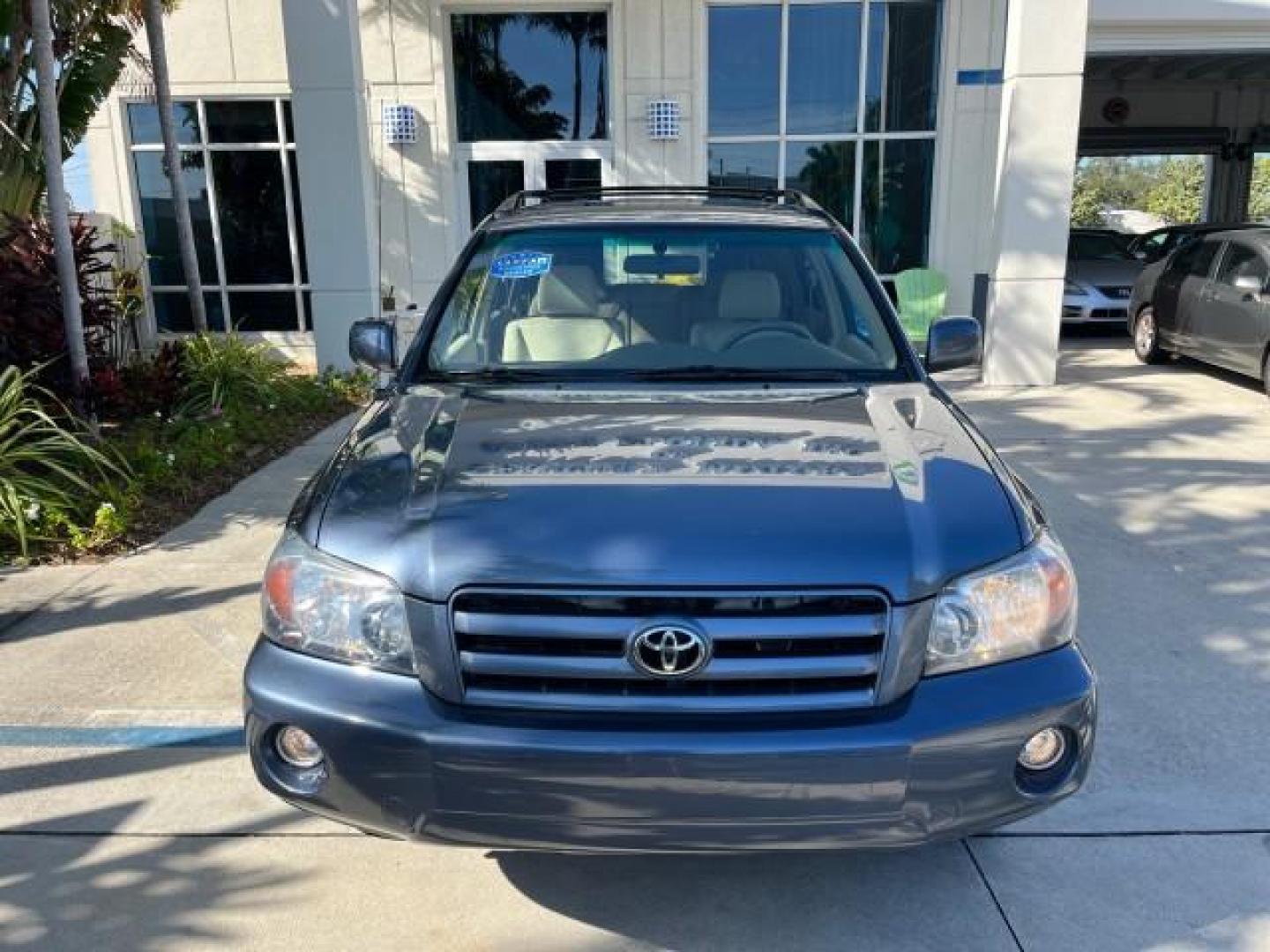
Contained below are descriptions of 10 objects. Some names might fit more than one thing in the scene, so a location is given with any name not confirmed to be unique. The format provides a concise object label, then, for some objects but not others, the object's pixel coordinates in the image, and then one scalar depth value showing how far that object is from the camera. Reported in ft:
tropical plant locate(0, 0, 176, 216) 28.48
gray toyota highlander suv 7.30
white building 40.83
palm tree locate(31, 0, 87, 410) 22.16
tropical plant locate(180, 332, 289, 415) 28.48
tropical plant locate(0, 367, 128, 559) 18.60
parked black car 32.94
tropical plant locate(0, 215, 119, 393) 24.13
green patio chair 41.42
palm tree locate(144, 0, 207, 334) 31.78
